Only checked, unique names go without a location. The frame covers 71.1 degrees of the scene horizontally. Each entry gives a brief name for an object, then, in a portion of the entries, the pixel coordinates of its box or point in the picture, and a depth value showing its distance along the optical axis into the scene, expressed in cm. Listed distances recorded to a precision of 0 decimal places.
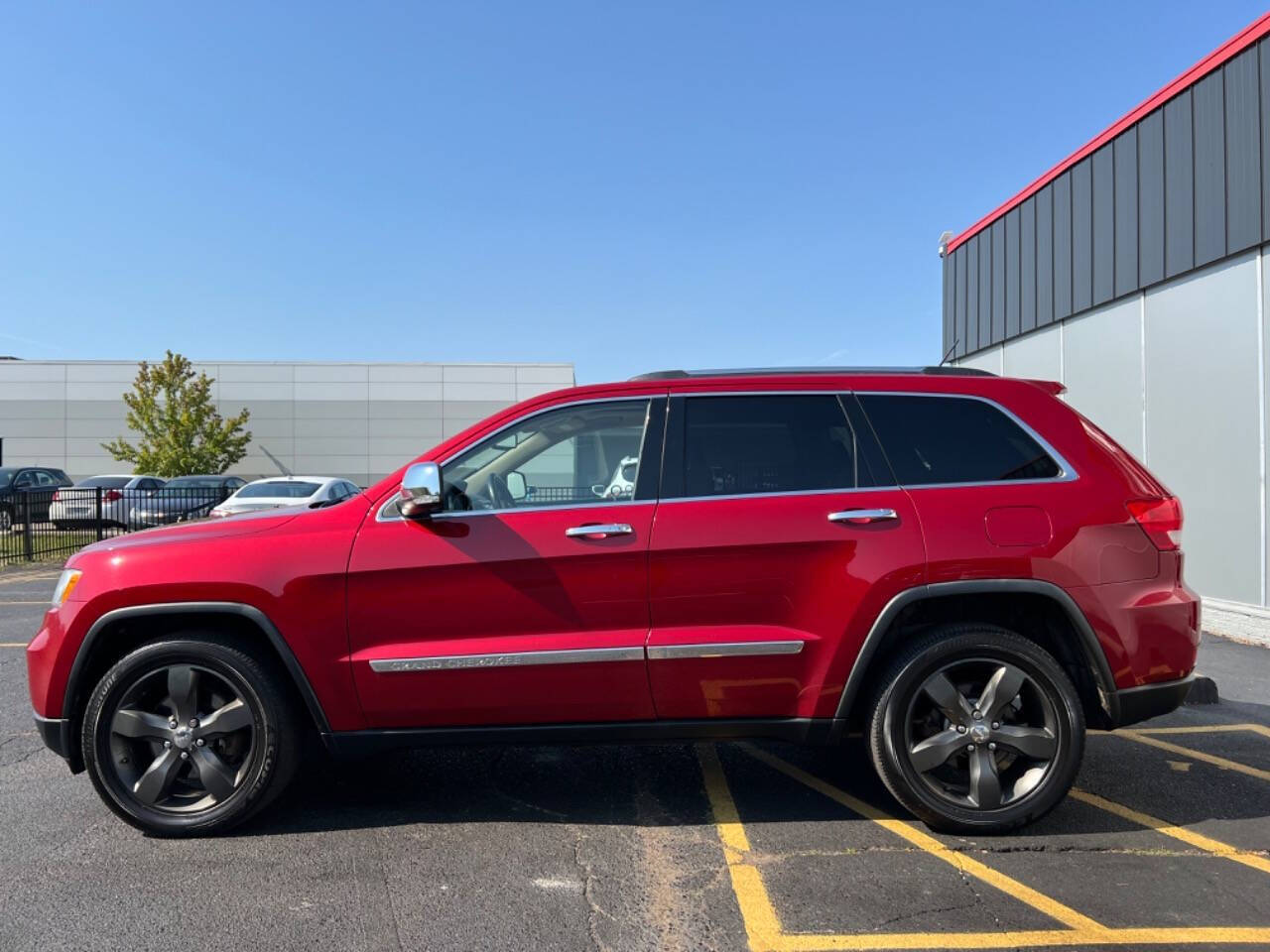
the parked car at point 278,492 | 1486
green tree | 3738
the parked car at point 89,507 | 1730
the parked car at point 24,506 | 1636
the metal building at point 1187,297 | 1012
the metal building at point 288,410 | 4131
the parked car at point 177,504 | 1844
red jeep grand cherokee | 366
